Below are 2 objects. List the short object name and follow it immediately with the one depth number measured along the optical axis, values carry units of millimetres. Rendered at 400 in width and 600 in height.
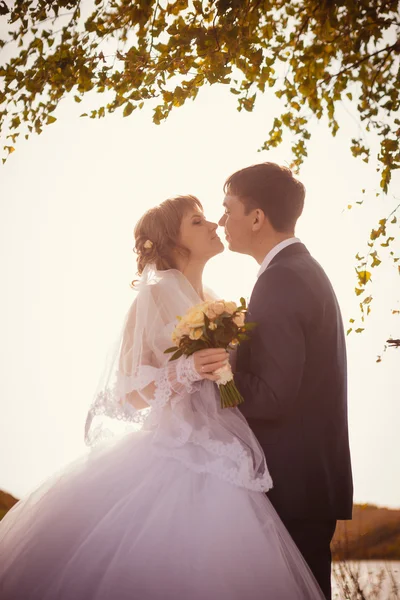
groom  3162
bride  2611
